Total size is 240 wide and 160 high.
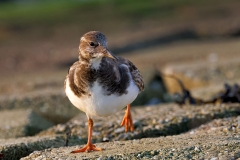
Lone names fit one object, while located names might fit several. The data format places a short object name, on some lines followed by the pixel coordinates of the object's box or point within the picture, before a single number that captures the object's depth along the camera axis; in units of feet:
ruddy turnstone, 28.55
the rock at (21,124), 37.93
